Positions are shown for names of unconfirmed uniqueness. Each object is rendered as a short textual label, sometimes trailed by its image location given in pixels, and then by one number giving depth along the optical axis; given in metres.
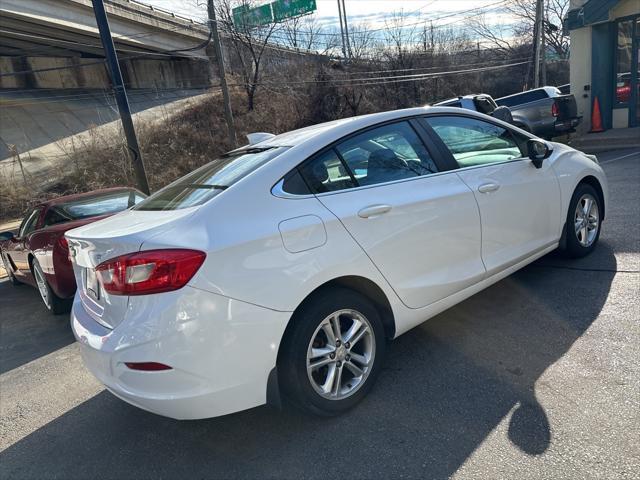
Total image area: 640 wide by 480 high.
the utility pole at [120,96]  9.02
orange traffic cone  14.31
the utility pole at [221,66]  19.52
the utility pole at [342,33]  34.59
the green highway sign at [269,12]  29.61
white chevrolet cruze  2.27
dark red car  5.09
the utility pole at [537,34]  25.64
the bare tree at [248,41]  29.69
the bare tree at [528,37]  45.41
